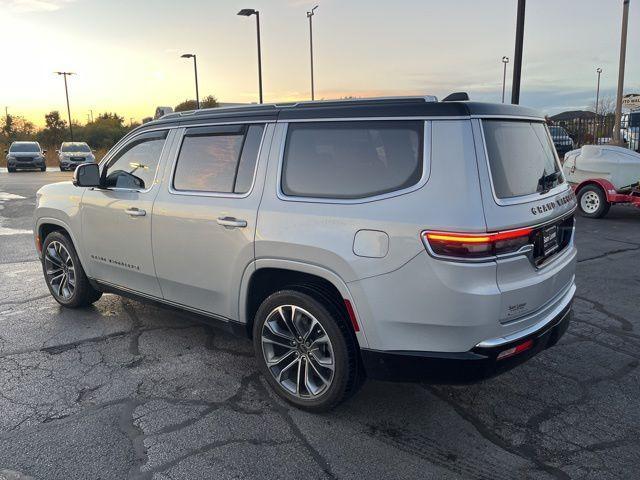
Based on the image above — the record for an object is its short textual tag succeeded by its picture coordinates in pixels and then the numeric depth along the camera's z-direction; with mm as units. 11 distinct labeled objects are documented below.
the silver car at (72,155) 28641
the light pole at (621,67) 16828
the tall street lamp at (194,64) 30978
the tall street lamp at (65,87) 56281
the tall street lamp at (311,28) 29692
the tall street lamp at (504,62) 37894
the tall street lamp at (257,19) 23000
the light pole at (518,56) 9961
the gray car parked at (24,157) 27812
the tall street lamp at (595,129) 26230
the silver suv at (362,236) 2695
